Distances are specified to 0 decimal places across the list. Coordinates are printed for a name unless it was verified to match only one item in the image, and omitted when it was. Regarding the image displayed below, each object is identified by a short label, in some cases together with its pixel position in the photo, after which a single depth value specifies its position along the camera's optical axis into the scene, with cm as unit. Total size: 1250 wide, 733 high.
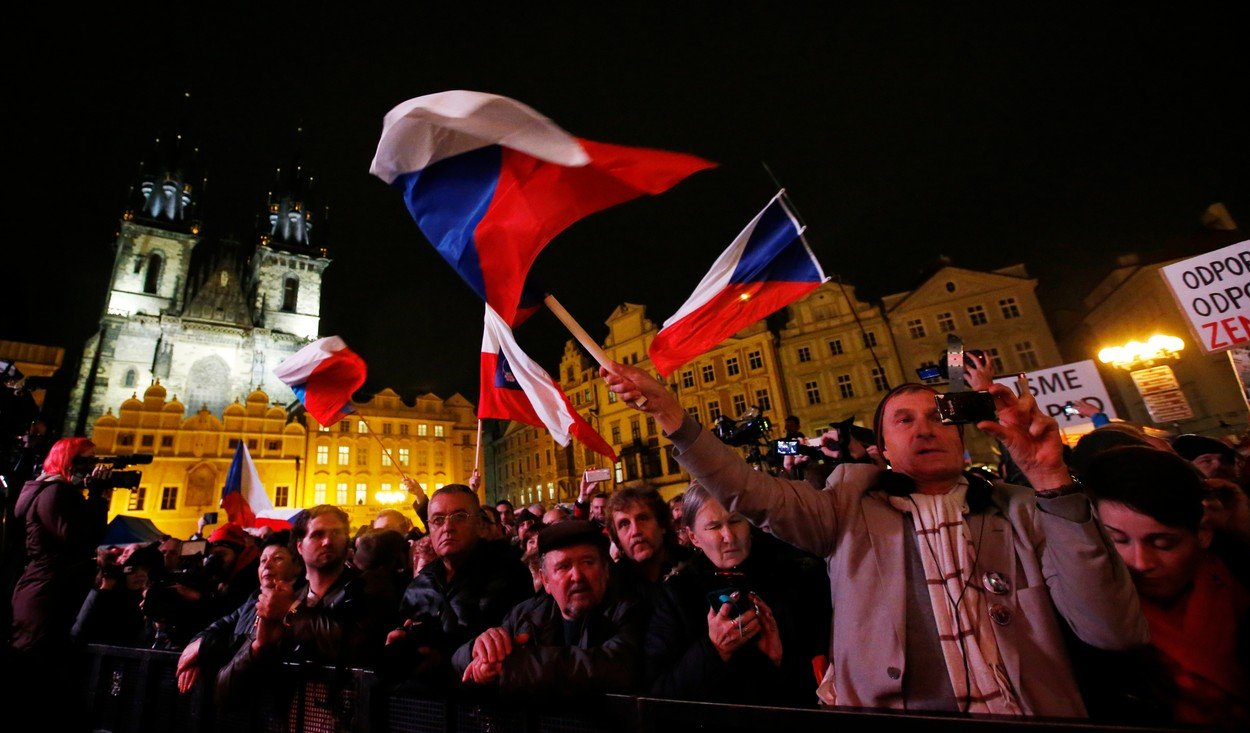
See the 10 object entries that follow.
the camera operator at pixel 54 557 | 444
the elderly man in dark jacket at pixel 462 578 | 357
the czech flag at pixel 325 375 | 805
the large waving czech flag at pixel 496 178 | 332
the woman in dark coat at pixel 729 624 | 220
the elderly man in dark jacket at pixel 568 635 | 226
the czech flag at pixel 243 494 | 1259
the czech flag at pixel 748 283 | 500
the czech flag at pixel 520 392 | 593
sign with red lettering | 663
